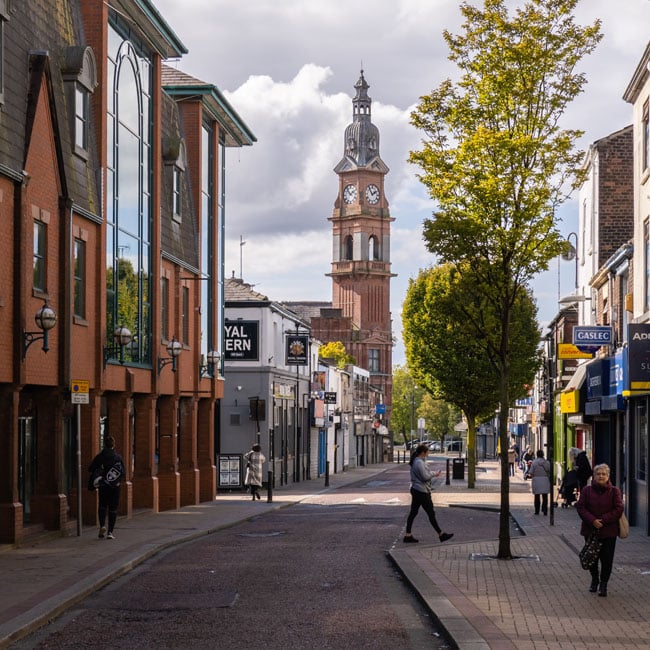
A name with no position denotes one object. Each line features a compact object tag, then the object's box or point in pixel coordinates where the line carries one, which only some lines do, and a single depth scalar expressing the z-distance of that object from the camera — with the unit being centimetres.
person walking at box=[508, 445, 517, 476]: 6324
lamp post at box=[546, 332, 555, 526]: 2777
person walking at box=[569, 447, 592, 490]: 3159
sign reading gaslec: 3177
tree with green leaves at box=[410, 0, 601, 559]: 2000
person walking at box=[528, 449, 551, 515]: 3095
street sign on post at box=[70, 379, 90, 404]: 2225
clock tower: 14438
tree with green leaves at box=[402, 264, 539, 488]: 5253
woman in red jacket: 1475
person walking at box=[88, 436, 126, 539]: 2233
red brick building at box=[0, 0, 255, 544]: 2156
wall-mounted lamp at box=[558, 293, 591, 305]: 3093
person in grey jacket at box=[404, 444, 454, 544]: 2253
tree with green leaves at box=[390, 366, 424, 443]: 15712
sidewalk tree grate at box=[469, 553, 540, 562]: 1939
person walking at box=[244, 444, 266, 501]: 3922
